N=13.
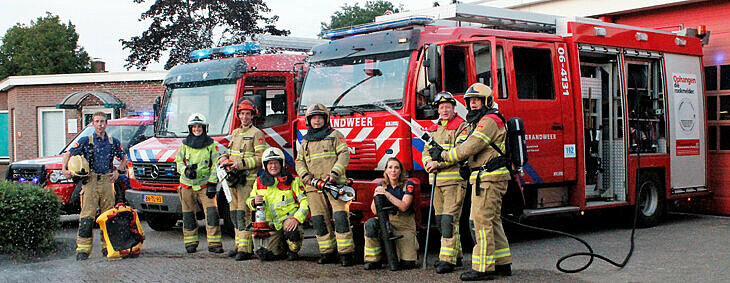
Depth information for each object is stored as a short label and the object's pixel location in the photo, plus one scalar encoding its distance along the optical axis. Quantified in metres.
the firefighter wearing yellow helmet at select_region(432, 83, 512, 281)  7.71
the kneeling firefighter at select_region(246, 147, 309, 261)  9.05
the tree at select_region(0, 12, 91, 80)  51.03
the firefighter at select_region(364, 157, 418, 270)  8.50
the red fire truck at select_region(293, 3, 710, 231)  9.21
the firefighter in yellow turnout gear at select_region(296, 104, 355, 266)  8.79
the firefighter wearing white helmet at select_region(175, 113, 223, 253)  9.95
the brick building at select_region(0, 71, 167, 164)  23.27
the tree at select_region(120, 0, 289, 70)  30.34
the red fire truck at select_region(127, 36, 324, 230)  11.15
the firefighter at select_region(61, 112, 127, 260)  9.74
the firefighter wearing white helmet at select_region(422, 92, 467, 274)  8.20
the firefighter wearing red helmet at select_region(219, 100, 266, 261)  9.68
